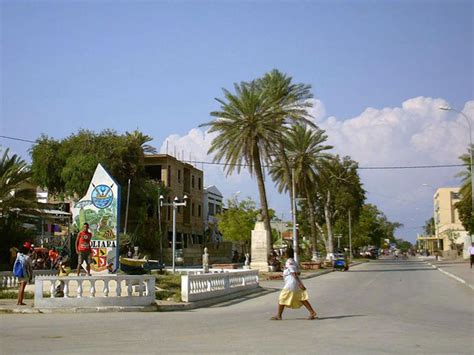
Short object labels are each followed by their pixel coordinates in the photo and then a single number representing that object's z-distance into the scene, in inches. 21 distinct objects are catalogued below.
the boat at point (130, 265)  868.6
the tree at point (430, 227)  6673.2
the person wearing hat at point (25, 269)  644.7
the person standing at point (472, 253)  1657.7
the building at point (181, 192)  2637.8
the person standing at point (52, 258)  1179.3
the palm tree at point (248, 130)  1699.1
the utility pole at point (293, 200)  1842.8
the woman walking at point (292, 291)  526.9
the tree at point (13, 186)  1258.0
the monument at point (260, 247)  1717.5
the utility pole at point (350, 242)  3412.9
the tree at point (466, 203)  2343.8
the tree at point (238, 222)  3041.3
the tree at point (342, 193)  2753.4
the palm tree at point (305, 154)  2150.6
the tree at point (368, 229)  3853.3
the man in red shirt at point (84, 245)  723.4
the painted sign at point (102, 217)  826.8
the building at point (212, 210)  3211.1
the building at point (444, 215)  4741.6
